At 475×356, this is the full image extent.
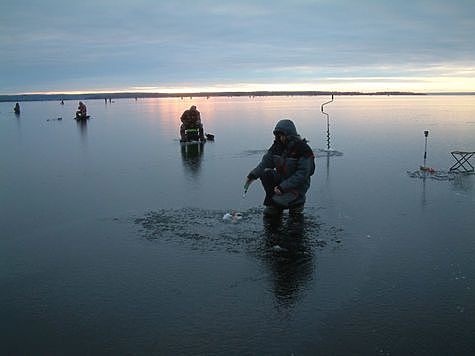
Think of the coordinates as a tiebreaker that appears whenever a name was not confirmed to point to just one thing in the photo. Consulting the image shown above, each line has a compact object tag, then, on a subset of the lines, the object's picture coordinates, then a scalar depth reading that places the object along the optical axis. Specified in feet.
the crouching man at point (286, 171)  27.76
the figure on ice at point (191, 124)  75.66
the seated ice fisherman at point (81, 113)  136.60
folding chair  43.51
